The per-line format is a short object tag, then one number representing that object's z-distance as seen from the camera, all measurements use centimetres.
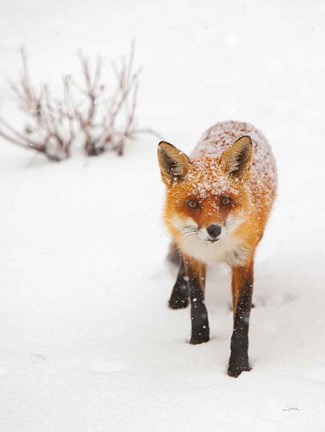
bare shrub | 1384
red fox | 648
